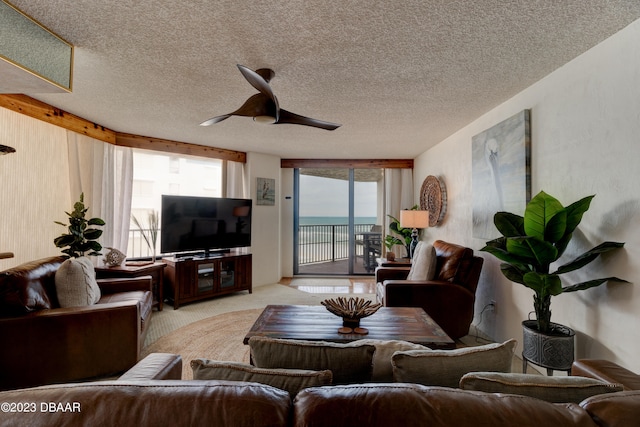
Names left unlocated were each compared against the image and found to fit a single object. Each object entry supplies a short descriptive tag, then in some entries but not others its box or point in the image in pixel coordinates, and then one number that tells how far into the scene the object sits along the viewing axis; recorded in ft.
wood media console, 12.89
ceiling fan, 6.00
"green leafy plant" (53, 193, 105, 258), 9.51
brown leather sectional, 2.16
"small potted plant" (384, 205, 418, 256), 16.11
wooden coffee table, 6.11
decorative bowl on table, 6.51
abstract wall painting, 7.98
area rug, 8.57
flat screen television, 13.15
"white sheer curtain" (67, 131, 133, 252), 11.16
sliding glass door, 19.30
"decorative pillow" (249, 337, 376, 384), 3.24
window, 15.42
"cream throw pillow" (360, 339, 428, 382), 3.41
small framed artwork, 16.97
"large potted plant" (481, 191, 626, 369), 5.71
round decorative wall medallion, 13.57
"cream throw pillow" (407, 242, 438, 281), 10.12
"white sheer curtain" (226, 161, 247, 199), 16.42
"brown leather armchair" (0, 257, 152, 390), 6.47
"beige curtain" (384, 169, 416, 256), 18.43
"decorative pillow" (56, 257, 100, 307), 7.45
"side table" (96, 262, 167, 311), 10.89
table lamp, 13.85
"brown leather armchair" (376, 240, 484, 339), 9.37
